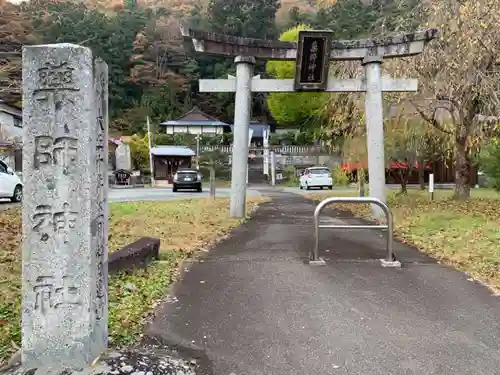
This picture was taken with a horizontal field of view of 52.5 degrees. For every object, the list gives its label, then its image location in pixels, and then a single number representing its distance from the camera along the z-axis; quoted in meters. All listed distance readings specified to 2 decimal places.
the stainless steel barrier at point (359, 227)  6.46
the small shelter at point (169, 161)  42.53
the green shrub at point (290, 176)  42.42
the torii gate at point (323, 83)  12.09
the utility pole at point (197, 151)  39.19
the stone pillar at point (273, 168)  41.97
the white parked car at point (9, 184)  15.79
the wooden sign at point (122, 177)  37.69
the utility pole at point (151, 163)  40.68
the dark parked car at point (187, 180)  28.12
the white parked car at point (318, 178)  31.91
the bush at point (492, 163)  16.75
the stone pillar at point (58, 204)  3.07
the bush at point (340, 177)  34.19
